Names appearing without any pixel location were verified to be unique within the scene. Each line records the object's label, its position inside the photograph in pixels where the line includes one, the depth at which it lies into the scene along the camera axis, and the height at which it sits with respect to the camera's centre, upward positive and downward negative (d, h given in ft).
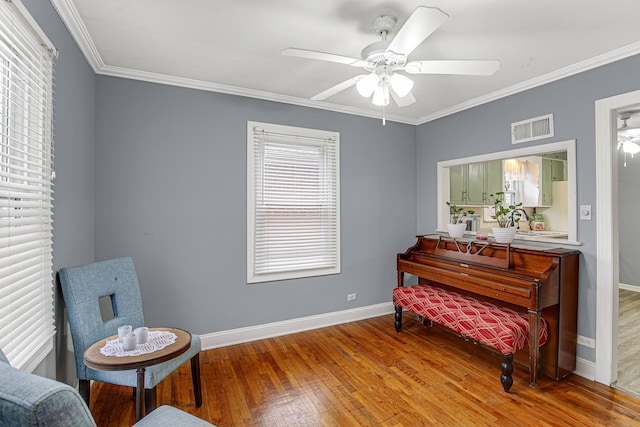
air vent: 9.68 +2.72
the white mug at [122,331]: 5.84 -2.11
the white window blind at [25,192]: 4.61 +0.38
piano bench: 8.04 -2.85
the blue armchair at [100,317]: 6.17 -2.21
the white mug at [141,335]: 5.88 -2.19
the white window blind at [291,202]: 11.12 +0.49
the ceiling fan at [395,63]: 5.27 +3.03
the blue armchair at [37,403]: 2.06 -1.24
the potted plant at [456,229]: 11.96 -0.47
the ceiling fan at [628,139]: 13.92 +3.70
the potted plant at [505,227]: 9.90 -0.33
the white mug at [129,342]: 5.63 -2.21
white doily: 5.57 -2.35
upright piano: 8.25 -1.89
